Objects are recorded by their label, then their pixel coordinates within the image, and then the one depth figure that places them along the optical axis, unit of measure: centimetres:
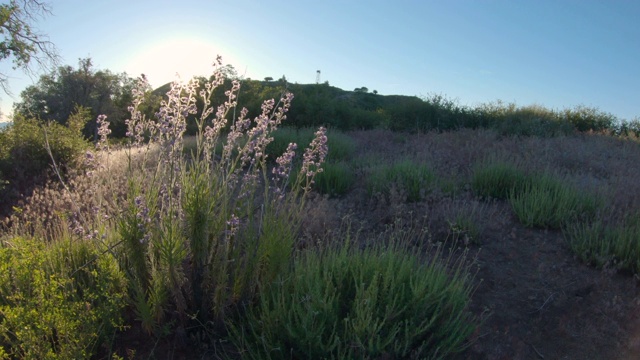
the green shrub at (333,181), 754
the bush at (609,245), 499
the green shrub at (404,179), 696
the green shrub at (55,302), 311
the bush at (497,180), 722
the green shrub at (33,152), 863
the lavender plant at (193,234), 350
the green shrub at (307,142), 995
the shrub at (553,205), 598
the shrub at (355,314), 318
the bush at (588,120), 1848
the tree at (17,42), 1409
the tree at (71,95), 3073
